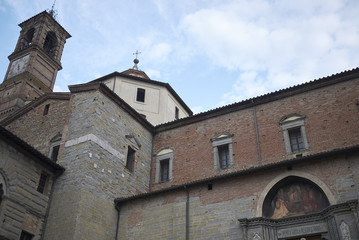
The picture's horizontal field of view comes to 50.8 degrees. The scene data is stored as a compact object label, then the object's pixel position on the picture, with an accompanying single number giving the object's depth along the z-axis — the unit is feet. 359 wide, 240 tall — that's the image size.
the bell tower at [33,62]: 92.68
